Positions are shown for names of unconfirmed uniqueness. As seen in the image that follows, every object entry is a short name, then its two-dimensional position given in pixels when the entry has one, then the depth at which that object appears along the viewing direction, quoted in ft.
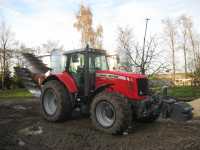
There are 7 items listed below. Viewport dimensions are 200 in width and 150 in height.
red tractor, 15.99
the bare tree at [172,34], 92.83
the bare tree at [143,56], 51.00
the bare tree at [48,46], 98.00
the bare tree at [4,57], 78.00
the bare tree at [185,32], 91.92
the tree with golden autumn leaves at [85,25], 82.40
